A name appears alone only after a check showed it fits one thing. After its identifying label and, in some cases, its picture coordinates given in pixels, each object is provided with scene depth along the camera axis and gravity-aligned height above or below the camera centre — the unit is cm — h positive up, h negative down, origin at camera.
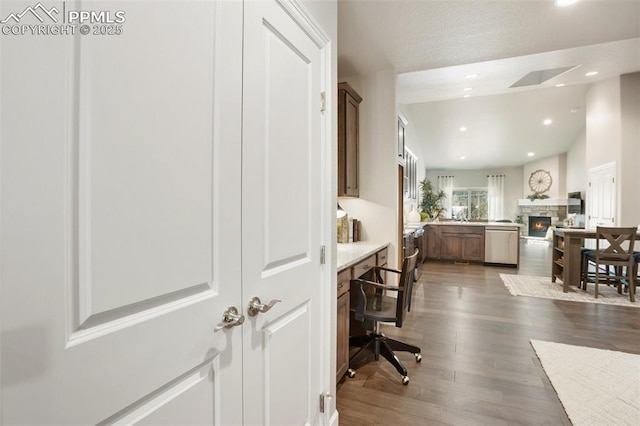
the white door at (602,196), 563 +35
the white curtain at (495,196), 1359 +74
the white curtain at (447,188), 1438 +113
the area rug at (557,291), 427 -115
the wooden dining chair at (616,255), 424 -56
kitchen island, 650 -63
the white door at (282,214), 108 -1
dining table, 464 -64
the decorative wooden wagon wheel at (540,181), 1220 +127
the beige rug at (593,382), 191 -120
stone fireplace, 1181 +13
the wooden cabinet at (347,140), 304 +72
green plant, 850 +26
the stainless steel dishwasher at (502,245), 645 -65
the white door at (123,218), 53 -1
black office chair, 230 -76
